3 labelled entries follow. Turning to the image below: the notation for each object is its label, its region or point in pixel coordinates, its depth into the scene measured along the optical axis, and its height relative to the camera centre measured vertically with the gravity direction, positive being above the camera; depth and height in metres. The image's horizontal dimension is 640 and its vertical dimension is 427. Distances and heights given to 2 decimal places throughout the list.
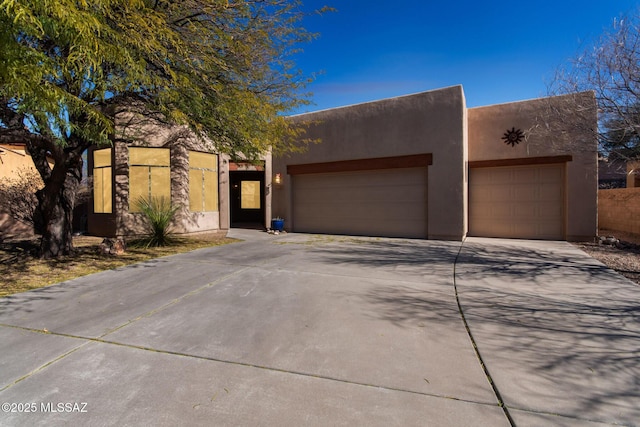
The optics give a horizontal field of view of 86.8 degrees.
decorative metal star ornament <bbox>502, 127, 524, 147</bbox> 12.57 +2.72
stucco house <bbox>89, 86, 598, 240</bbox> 12.05 +1.34
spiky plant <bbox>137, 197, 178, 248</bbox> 10.46 -0.47
